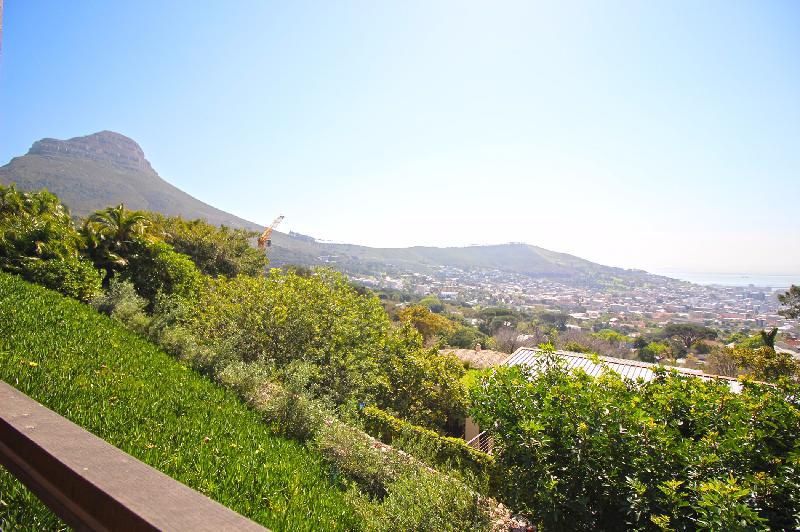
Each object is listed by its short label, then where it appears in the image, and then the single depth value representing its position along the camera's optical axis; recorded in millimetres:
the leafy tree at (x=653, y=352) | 39869
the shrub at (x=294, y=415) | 6676
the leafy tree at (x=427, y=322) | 43000
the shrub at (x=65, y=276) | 11469
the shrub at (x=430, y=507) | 4559
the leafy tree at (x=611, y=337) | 51038
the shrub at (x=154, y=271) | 15336
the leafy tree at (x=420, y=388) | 11711
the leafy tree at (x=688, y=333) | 55800
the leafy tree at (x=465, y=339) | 48781
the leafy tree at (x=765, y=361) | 20828
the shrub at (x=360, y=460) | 5859
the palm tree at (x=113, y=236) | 14602
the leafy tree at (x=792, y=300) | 29359
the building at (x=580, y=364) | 12324
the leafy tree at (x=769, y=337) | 27950
